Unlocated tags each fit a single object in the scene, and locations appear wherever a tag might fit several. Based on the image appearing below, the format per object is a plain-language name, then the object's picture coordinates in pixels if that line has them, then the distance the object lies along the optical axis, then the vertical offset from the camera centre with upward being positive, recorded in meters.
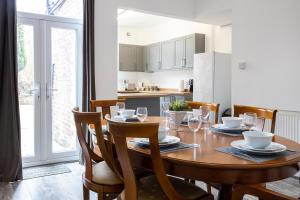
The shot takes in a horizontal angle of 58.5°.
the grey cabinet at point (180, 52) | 5.77 +0.82
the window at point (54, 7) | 3.39 +1.09
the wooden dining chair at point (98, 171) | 1.59 -0.57
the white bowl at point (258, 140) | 1.31 -0.25
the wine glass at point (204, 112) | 1.98 -0.17
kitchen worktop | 4.29 -0.10
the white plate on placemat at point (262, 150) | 1.30 -0.30
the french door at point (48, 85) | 3.42 +0.06
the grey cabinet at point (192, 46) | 5.46 +0.89
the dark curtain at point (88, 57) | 3.46 +0.42
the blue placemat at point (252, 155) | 1.25 -0.32
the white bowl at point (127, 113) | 2.23 -0.20
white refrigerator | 4.57 +0.20
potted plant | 1.88 -0.15
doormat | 3.19 -1.01
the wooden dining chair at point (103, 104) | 2.78 -0.16
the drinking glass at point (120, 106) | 2.41 -0.15
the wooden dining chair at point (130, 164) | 1.19 -0.33
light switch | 3.69 +0.34
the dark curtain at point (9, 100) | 3.00 -0.12
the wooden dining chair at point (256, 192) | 1.44 -0.57
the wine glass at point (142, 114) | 2.01 -0.18
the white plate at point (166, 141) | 1.46 -0.29
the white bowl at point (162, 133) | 1.48 -0.25
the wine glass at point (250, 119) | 1.75 -0.20
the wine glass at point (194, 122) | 1.70 -0.21
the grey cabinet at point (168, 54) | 6.09 +0.82
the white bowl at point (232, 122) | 1.92 -0.23
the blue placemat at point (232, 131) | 1.83 -0.29
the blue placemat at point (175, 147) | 1.39 -0.31
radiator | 3.12 -0.43
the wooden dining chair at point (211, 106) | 2.52 -0.17
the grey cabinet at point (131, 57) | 7.02 +0.86
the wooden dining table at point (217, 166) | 1.18 -0.35
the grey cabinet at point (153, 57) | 6.67 +0.83
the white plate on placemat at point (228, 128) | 1.87 -0.27
